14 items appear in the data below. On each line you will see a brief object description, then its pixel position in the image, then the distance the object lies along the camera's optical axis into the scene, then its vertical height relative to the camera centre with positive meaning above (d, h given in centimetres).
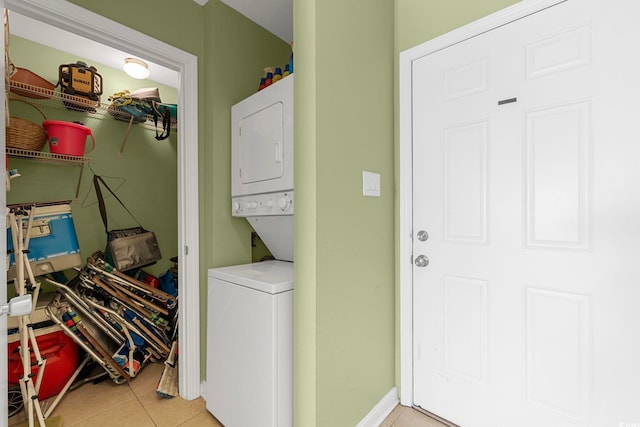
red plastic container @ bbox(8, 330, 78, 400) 180 -99
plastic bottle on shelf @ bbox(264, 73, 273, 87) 179 +85
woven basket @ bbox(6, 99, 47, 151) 193 +56
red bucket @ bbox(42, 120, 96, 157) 215 +60
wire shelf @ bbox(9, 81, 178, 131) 206 +92
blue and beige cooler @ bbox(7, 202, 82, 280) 193 -19
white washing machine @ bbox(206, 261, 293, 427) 135 -69
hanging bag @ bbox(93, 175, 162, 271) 237 -28
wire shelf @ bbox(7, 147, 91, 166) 203 +45
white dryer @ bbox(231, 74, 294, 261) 158 +30
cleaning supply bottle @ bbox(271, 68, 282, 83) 174 +85
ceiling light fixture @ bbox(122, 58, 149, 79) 259 +137
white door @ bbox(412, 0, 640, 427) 112 -4
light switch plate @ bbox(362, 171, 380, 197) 147 +15
